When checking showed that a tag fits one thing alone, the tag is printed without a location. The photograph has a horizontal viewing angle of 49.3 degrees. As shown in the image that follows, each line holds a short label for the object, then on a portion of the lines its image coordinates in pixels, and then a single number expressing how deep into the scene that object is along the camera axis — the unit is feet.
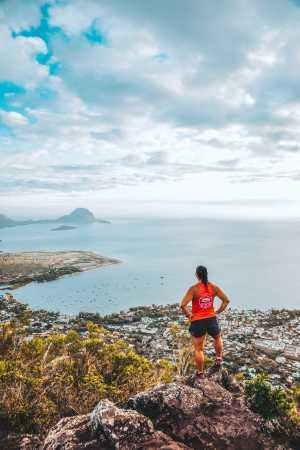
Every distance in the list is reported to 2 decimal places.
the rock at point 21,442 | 17.04
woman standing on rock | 21.76
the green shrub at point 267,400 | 18.56
